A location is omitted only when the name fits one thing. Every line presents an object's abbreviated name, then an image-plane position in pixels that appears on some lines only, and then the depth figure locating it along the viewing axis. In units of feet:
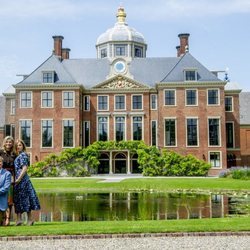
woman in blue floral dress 31.14
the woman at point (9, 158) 31.04
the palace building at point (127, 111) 128.98
